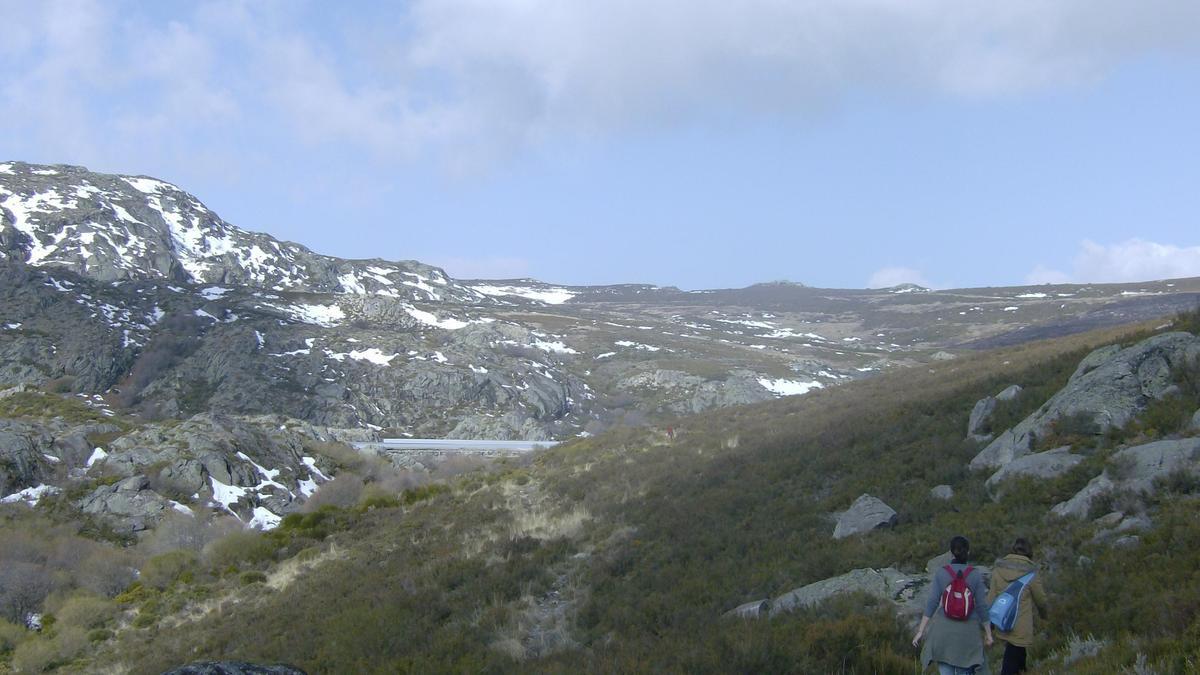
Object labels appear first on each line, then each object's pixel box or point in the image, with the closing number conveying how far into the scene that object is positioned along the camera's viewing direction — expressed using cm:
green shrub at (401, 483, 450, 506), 2752
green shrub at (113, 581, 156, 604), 2105
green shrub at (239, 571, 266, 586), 1998
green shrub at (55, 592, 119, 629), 1912
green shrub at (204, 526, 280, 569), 2284
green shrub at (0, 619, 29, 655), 1897
